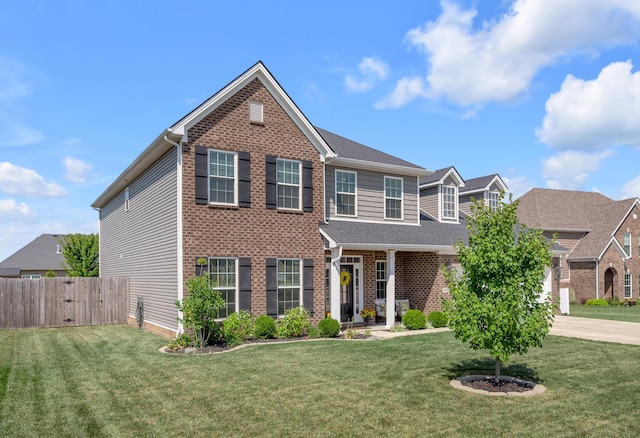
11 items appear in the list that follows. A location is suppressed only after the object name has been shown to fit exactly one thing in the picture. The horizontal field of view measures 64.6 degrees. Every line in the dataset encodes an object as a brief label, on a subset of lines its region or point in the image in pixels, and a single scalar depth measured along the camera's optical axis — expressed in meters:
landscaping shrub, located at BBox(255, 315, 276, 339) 15.55
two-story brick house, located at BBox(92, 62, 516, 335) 15.81
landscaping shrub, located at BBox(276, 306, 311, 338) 15.92
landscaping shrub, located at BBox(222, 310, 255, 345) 14.71
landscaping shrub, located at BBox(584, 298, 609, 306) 33.19
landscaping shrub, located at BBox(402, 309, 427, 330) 18.17
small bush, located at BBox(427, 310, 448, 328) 18.67
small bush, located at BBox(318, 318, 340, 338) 16.28
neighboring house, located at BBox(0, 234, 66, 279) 45.66
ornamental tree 8.95
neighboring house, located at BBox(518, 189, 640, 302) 35.31
